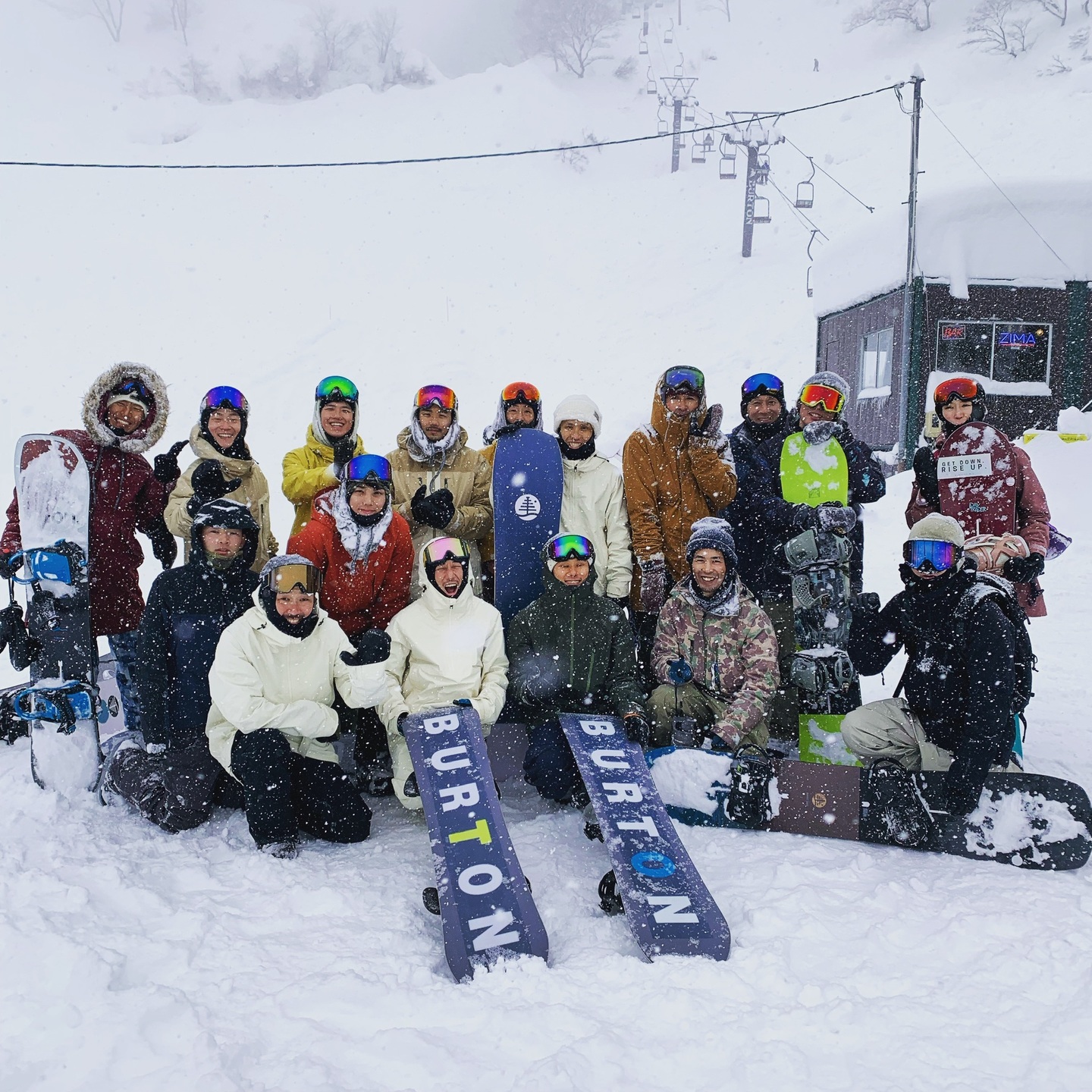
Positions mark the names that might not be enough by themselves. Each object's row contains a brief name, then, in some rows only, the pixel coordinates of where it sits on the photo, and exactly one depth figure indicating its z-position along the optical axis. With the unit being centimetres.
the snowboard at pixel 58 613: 340
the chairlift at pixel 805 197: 2372
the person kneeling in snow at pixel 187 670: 328
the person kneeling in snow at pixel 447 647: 355
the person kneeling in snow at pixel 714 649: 362
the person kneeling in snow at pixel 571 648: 367
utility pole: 1109
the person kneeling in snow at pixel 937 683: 307
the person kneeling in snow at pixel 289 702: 312
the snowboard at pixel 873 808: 305
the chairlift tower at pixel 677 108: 3409
